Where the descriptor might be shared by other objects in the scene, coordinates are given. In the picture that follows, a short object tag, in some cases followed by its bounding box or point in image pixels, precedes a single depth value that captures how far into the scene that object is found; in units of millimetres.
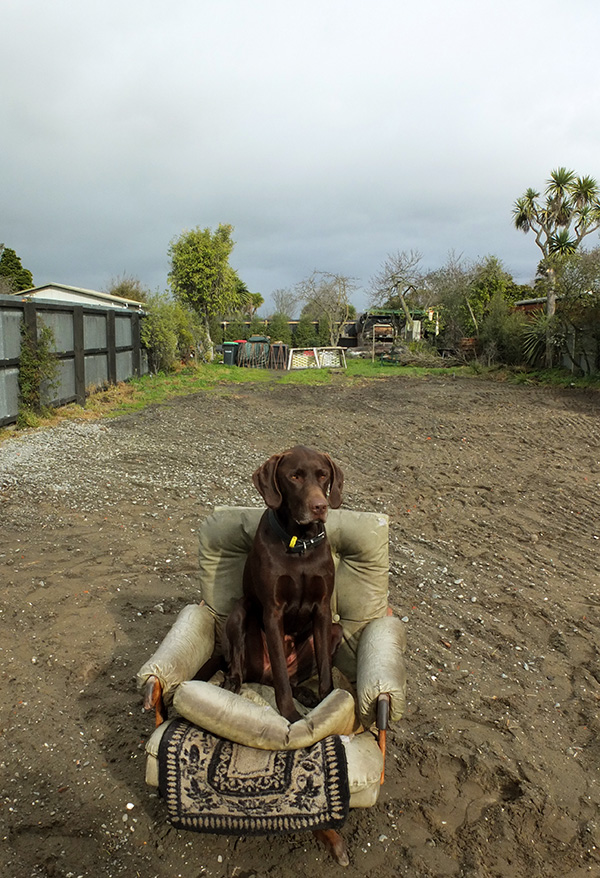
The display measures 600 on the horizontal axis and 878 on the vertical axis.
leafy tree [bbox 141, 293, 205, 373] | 18656
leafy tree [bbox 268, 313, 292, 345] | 37125
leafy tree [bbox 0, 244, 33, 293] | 33384
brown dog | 2426
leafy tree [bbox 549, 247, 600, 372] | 16594
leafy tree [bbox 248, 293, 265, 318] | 51656
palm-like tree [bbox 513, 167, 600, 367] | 24688
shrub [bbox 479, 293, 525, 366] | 21516
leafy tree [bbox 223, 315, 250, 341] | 35656
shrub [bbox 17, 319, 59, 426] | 9773
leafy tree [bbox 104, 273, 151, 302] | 38812
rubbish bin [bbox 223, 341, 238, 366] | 26375
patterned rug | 2018
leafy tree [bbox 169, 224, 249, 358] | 26188
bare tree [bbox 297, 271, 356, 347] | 34844
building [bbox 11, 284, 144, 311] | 26328
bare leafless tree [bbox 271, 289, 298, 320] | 46544
